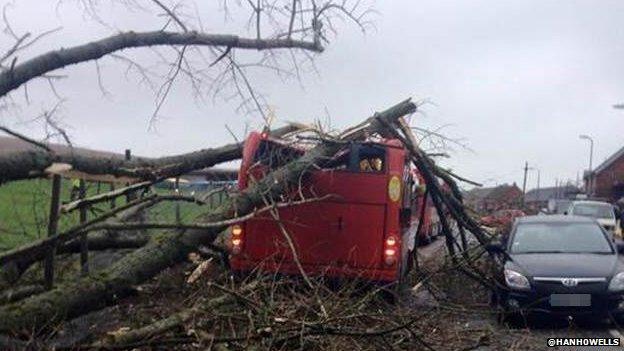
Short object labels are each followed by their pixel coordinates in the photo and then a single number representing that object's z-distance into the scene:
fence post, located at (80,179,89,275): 9.20
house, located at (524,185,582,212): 83.62
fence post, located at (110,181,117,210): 8.59
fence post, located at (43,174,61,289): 7.53
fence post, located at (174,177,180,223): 9.00
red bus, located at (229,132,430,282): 11.48
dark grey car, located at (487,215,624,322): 10.72
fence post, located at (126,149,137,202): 8.75
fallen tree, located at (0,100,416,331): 6.91
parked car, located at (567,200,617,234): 32.31
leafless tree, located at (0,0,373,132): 7.90
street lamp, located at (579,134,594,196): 75.04
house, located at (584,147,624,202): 71.51
